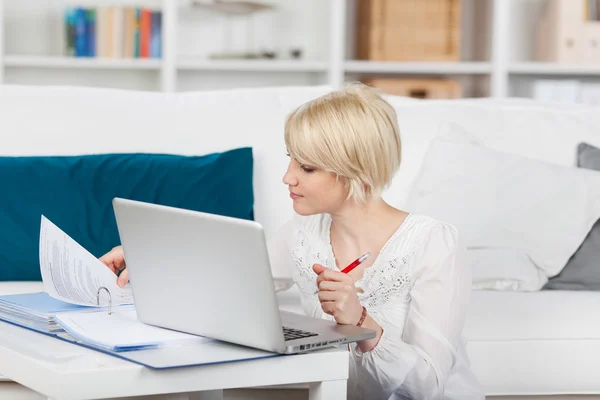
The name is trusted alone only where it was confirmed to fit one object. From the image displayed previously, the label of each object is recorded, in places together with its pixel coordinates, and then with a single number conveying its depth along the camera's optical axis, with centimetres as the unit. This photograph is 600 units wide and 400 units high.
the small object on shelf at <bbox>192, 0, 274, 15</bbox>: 619
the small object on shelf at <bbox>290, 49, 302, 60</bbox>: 640
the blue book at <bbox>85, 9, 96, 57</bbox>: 619
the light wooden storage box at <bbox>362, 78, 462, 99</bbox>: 612
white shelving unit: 614
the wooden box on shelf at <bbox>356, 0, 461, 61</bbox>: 607
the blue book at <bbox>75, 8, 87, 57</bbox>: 616
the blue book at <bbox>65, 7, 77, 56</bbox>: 619
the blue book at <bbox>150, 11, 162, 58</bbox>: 625
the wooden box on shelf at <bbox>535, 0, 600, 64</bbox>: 603
